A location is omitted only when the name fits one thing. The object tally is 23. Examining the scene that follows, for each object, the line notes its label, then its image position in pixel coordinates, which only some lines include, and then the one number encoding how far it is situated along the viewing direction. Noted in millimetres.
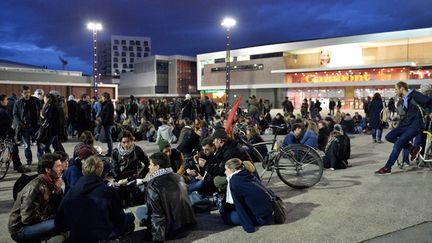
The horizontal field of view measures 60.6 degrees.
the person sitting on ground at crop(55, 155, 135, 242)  3451
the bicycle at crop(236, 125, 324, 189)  6246
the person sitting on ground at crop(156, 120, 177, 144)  11820
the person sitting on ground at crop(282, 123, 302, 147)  8285
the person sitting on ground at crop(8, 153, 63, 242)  3596
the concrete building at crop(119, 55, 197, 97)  70500
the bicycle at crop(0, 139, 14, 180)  7414
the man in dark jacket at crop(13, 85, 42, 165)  8156
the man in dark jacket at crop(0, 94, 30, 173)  7715
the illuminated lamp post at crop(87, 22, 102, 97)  24103
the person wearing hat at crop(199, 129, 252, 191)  5312
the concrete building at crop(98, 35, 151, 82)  113188
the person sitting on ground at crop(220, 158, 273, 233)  4363
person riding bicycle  6996
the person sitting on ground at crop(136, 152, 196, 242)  4062
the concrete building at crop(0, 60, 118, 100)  33438
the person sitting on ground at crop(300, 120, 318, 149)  8570
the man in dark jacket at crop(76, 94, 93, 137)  11812
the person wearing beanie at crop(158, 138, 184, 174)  6137
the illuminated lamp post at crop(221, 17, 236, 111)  32031
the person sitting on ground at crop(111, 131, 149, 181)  5695
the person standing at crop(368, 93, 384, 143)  12062
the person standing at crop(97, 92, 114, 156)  9594
